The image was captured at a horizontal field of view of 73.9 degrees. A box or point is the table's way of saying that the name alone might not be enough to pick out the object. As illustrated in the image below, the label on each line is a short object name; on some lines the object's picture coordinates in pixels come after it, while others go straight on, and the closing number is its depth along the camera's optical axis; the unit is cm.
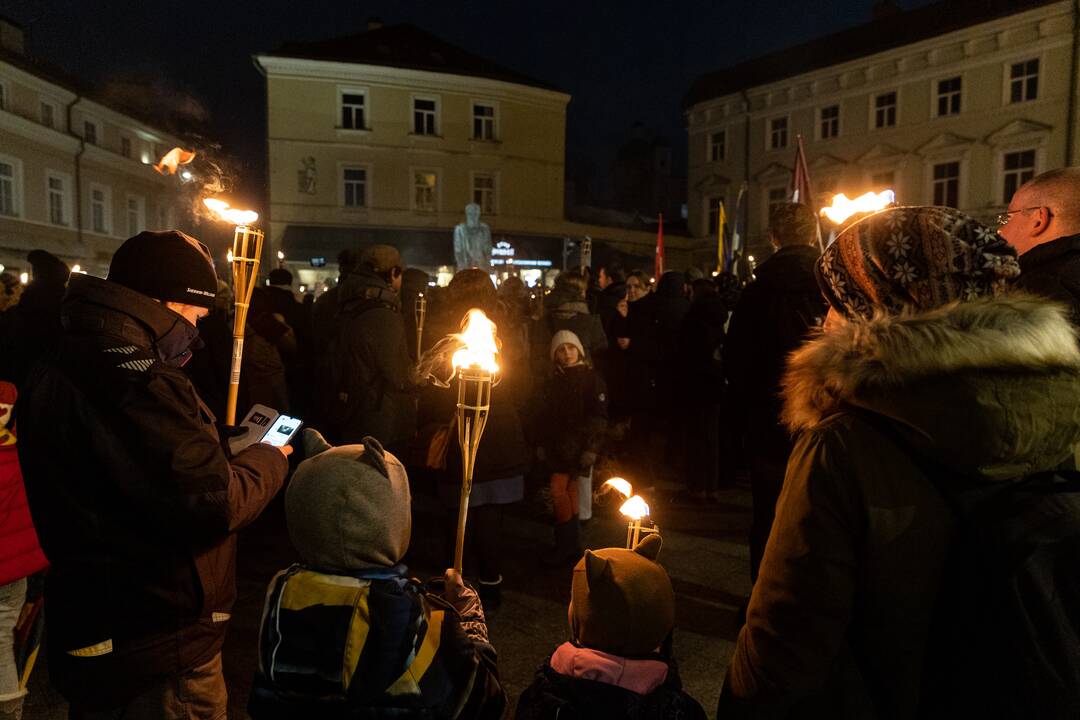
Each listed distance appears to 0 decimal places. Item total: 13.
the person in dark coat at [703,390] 619
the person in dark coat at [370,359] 435
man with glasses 242
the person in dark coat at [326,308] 559
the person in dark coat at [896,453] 123
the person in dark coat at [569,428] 479
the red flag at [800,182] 820
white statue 1354
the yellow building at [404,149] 2847
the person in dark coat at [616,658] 176
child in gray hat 168
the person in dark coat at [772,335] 346
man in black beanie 191
